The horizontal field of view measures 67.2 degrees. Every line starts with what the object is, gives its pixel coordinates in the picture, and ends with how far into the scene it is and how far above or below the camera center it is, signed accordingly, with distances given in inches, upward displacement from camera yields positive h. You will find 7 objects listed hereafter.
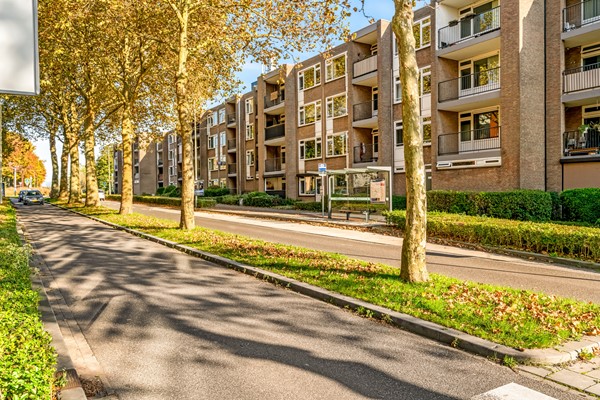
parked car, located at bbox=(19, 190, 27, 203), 1744.8 +8.6
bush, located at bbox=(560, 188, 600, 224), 663.2 -23.4
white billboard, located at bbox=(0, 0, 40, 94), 127.0 +42.6
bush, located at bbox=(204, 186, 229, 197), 1999.6 +9.6
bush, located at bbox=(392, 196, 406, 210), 993.5 -25.2
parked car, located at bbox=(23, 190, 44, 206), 1664.6 -5.8
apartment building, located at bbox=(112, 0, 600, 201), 801.6 +196.3
